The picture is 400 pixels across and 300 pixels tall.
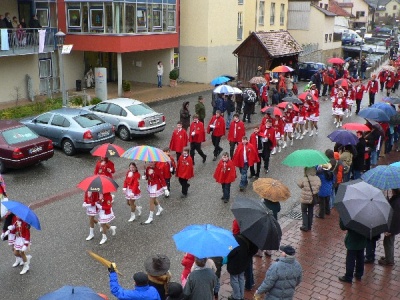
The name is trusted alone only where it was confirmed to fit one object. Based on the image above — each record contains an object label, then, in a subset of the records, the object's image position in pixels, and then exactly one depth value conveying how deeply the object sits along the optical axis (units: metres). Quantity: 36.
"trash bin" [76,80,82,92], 26.89
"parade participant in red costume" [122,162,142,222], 10.58
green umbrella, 10.02
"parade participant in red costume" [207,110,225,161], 15.00
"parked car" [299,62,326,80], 32.94
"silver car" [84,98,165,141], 17.67
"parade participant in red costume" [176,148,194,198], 11.84
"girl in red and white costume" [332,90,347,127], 19.05
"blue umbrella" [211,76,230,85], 20.69
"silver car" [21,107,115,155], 15.73
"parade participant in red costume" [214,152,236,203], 11.53
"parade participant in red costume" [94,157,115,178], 11.12
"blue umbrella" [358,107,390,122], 14.09
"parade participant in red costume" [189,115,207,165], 14.37
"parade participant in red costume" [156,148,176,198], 11.43
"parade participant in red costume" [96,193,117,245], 9.70
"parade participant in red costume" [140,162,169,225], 10.86
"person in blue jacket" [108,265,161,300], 5.71
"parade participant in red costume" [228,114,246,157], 14.39
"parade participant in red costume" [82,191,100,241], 9.70
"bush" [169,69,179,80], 29.72
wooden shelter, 29.05
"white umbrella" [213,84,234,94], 18.19
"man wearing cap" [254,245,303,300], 6.53
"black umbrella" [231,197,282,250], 7.04
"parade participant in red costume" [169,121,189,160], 13.47
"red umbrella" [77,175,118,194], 9.14
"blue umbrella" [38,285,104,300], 4.57
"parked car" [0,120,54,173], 13.82
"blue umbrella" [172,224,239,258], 6.18
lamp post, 19.38
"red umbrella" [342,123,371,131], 12.82
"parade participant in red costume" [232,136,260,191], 12.50
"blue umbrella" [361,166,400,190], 8.68
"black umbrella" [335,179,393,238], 7.67
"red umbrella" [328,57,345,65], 26.90
